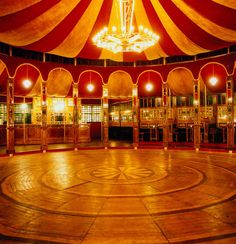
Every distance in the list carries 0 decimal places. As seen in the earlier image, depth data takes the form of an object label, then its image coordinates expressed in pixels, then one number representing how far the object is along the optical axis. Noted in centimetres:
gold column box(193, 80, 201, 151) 1085
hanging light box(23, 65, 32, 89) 1085
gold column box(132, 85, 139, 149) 1162
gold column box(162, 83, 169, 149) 1130
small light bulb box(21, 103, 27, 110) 1447
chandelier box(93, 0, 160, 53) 671
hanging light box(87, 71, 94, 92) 1197
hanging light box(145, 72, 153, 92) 1187
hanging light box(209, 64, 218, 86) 1080
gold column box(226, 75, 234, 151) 1006
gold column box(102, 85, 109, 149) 1160
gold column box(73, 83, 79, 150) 1125
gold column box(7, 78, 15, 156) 962
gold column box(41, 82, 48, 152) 1061
